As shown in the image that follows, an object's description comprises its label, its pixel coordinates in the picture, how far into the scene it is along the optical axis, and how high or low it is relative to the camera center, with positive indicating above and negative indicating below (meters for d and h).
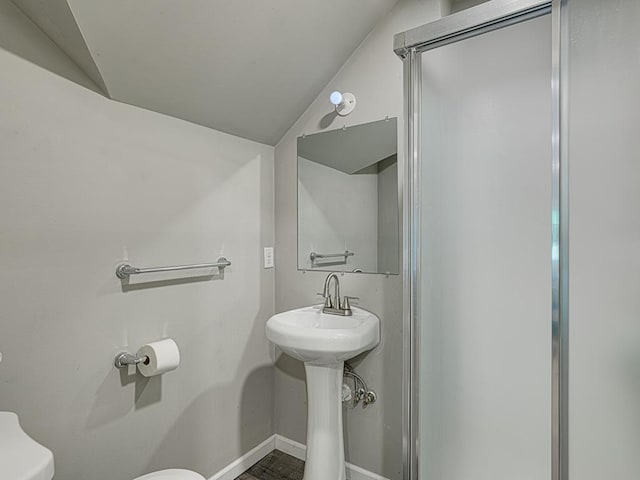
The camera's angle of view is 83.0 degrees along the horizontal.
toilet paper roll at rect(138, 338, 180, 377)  1.49 -0.49
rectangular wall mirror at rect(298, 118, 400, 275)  1.84 +0.22
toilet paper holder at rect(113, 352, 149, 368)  1.48 -0.49
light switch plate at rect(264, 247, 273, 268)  2.23 -0.11
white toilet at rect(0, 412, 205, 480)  0.85 -0.55
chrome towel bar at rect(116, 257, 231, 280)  1.50 -0.13
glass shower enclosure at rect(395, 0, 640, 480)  1.00 -0.01
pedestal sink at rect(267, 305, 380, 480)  1.59 -0.66
